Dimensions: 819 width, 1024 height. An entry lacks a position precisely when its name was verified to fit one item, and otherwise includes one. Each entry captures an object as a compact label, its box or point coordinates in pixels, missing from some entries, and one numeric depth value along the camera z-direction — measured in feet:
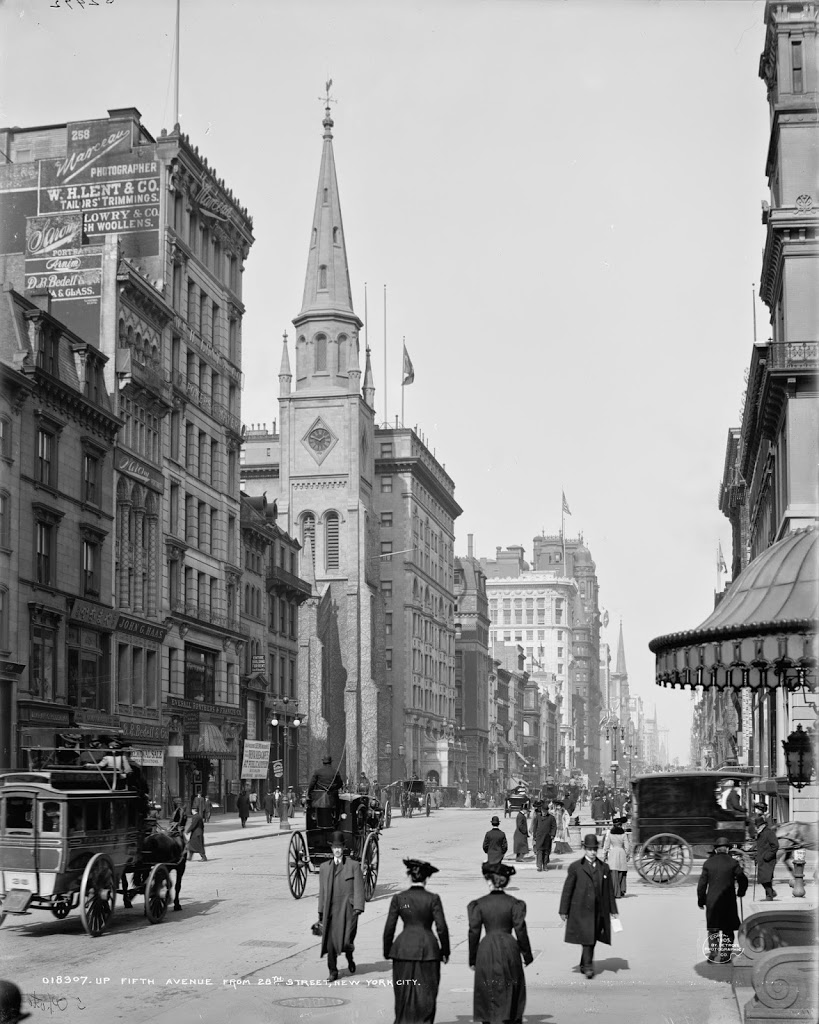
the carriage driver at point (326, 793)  81.66
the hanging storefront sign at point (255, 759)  181.37
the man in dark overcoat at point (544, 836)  109.29
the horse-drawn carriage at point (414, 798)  272.51
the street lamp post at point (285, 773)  182.91
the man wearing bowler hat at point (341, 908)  53.57
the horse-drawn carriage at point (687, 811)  104.58
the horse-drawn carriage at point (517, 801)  206.98
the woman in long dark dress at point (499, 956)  40.37
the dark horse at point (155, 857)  74.23
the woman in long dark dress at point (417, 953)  41.14
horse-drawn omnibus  65.31
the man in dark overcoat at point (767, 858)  83.66
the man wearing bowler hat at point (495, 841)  79.15
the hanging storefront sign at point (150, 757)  170.50
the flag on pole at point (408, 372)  364.44
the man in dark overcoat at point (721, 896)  56.85
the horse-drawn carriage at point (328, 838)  82.33
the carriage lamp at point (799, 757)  59.82
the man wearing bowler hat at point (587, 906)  55.21
